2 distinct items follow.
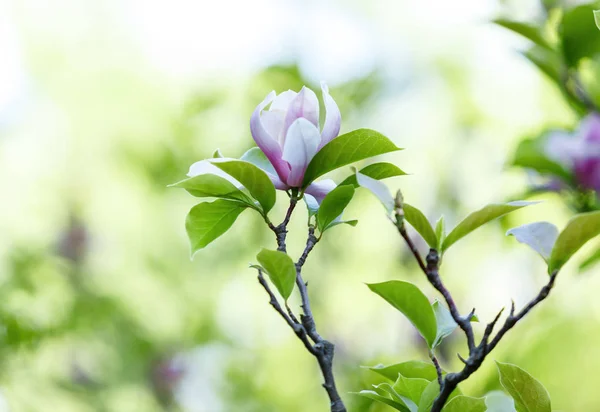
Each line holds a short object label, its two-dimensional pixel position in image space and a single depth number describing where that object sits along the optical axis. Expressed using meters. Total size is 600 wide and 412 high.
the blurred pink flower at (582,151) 2.91
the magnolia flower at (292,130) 2.47
